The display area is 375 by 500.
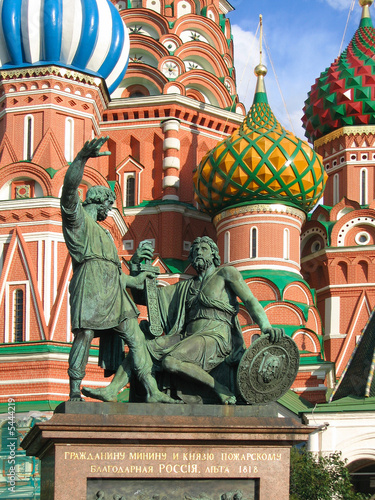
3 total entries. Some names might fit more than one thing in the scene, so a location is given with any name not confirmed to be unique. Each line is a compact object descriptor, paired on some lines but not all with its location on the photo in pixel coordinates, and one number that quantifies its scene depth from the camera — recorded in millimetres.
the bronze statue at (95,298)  9375
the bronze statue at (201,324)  9531
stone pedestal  8805
